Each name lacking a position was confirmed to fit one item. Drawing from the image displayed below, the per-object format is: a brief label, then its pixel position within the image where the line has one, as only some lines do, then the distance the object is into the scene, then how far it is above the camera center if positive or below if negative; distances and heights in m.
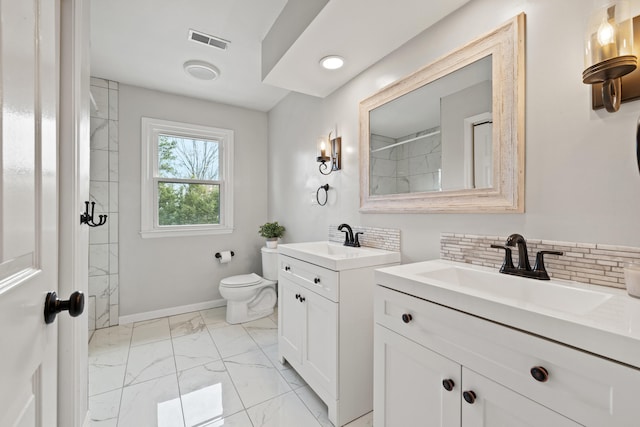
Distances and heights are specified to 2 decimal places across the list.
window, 3.00 +0.39
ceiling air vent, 2.10 +1.36
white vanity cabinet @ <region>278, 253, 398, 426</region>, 1.52 -0.72
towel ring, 2.45 +0.18
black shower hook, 1.29 -0.02
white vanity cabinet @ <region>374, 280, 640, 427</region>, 0.63 -0.47
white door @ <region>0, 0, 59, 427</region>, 0.44 +0.01
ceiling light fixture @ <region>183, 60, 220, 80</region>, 2.49 +1.33
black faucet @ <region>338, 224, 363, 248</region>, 2.07 -0.19
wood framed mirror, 1.21 +0.43
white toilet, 2.84 -0.84
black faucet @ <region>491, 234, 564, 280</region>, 1.08 -0.20
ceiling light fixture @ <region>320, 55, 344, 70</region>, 1.83 +1.03
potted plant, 3.20 -0.23
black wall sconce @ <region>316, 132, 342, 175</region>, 2.28 +0.51
